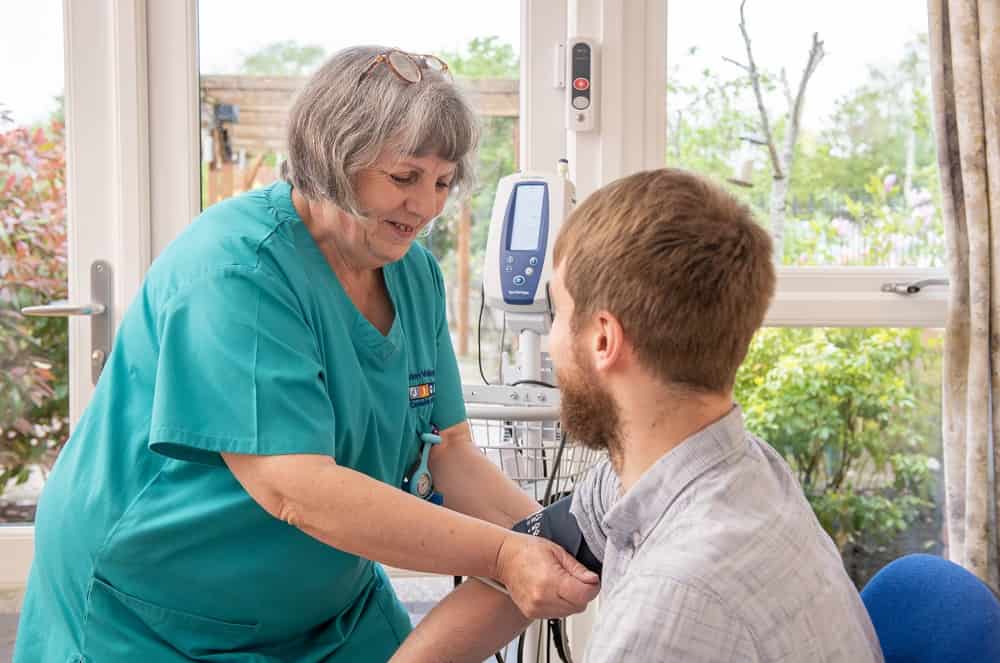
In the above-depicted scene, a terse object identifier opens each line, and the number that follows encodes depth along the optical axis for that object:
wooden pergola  2.65
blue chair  0.95
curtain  2.38
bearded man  0.85
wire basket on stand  1.71
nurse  1.14
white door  2.53
